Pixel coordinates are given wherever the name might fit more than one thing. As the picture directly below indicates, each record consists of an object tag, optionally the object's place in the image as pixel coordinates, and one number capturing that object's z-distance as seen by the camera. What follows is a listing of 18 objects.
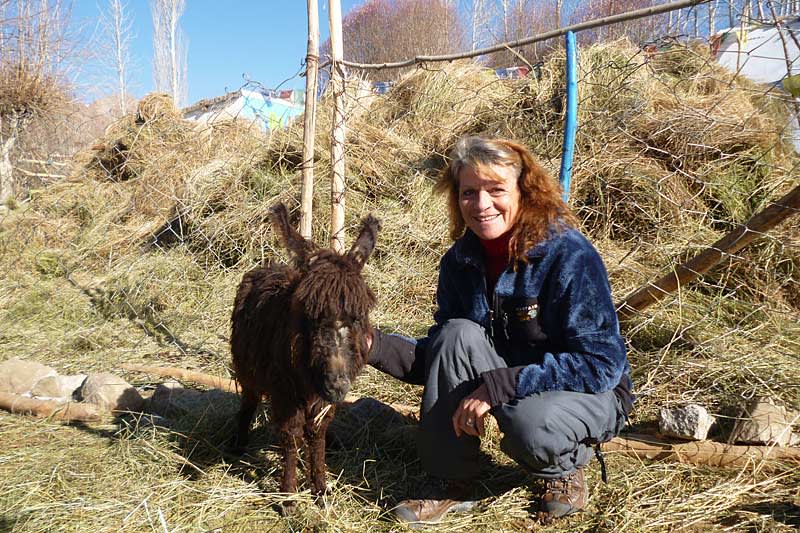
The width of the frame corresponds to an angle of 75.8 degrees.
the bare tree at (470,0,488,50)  24.39
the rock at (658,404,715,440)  2.95
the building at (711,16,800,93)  7.09
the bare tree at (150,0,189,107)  36.72
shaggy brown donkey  2.34
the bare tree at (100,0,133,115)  30.40
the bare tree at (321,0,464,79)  28.53
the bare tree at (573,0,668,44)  8.24
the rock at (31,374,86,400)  3.92
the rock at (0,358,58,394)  3.96
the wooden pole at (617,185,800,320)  2.75
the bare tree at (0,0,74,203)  11.34
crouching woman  2.43
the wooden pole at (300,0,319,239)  4.00
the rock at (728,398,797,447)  2.85
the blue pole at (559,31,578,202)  3.70
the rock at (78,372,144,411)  3.80
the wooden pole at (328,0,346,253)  4.00
